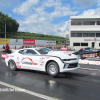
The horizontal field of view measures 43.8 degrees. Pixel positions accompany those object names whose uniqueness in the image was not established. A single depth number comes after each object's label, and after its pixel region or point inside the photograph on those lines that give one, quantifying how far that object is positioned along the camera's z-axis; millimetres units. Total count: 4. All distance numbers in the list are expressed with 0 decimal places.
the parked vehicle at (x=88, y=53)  15811
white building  37125
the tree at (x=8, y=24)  63469
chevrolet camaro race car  6070
